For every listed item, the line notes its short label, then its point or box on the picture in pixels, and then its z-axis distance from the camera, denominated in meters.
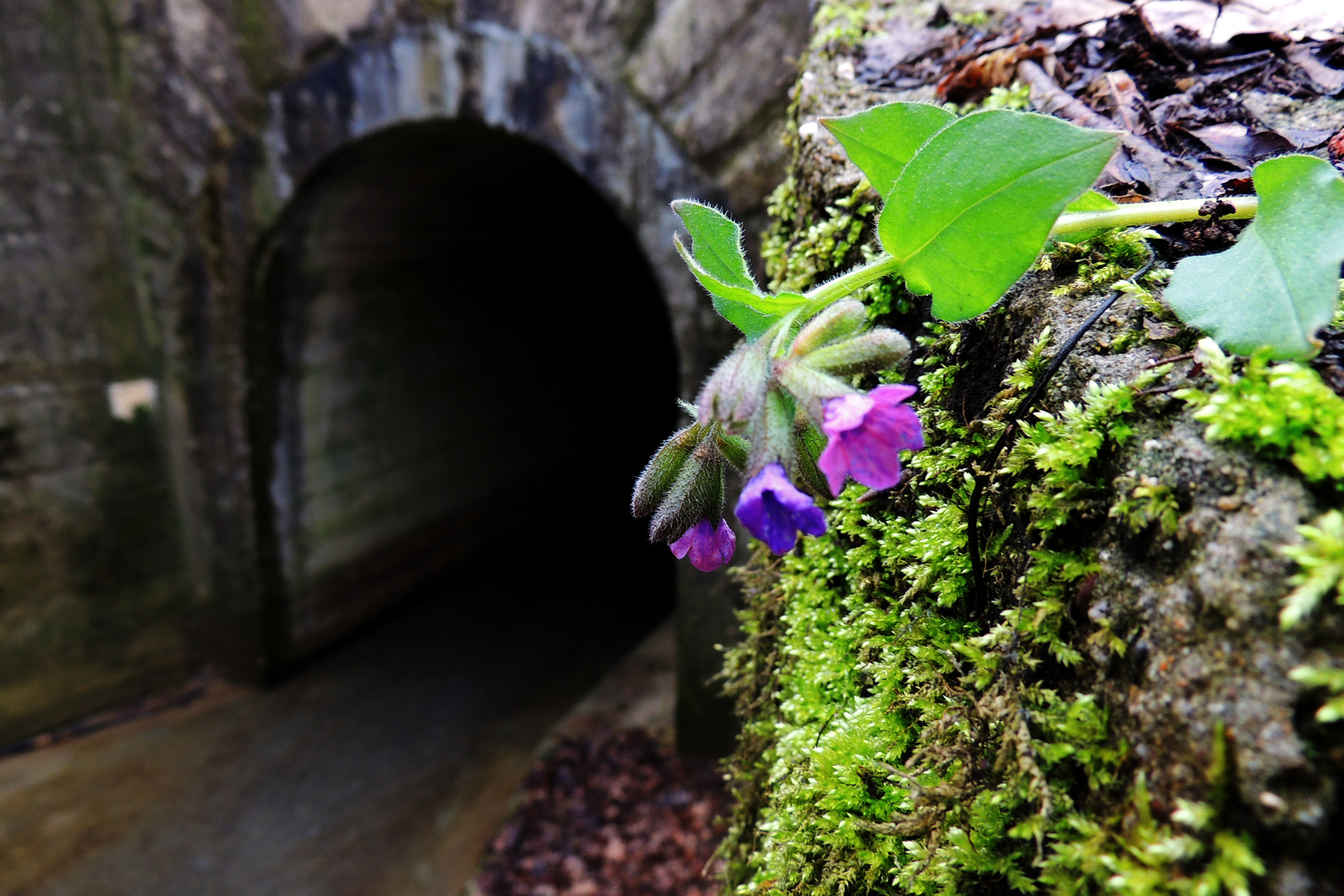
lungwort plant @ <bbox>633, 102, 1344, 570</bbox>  0.13
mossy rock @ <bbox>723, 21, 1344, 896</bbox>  0.10
